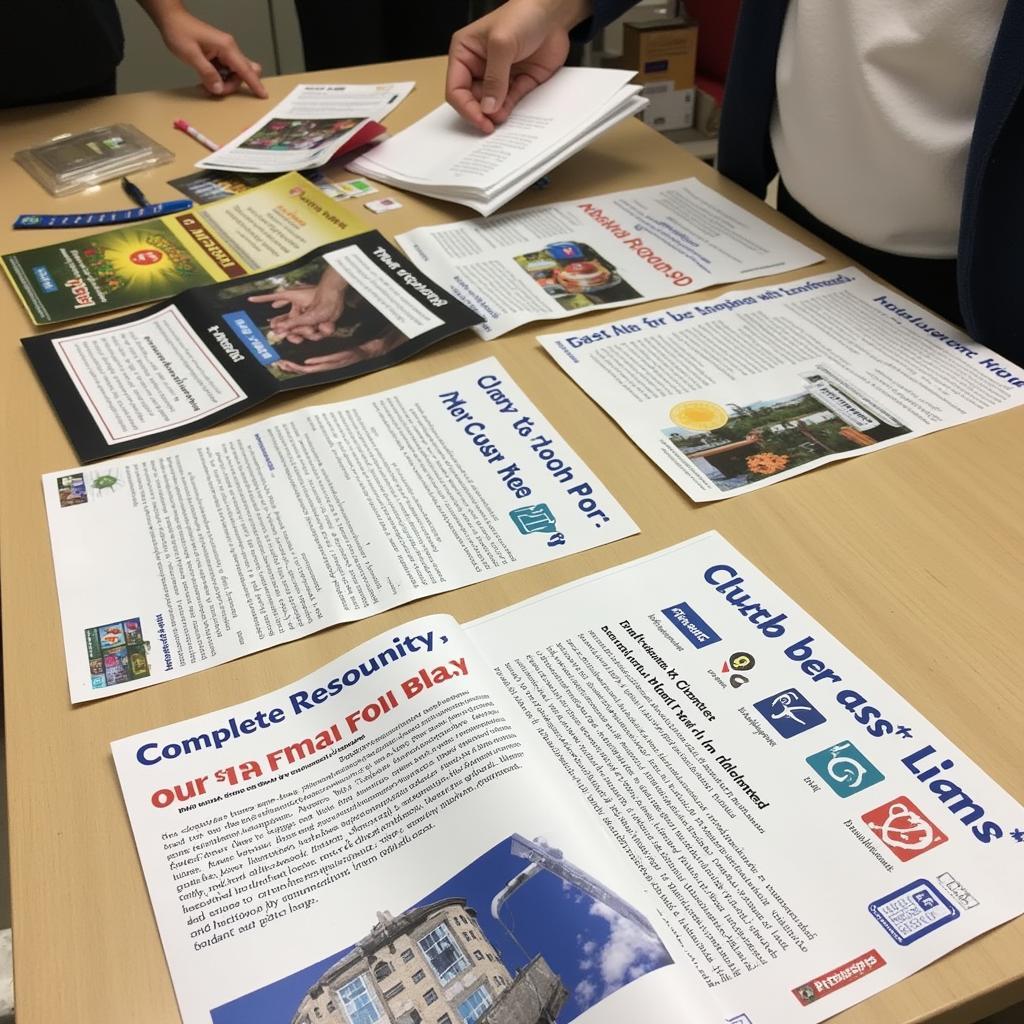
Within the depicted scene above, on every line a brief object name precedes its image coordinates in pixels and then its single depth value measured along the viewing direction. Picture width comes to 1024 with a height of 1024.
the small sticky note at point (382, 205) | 1.07
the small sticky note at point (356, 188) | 1.10
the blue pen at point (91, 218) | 1.04
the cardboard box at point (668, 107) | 2.43
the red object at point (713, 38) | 2.48
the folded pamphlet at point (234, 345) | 0.76
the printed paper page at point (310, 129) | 1.14
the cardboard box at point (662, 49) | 2.38
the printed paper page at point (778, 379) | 0.71
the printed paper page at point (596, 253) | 0.90
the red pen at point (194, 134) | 1.20
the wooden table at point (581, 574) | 0.42
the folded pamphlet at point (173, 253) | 0.92
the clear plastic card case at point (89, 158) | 1.12
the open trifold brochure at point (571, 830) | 0.41
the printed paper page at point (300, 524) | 0.59
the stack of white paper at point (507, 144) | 1.04
